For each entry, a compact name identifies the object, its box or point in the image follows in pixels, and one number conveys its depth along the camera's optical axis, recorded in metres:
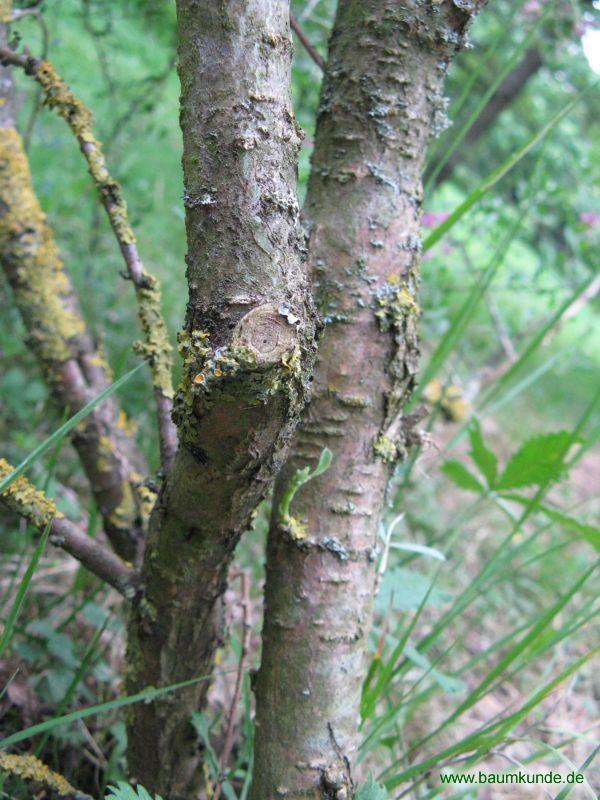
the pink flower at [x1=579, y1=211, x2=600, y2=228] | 0.88
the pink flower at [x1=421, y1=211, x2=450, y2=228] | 0.88
